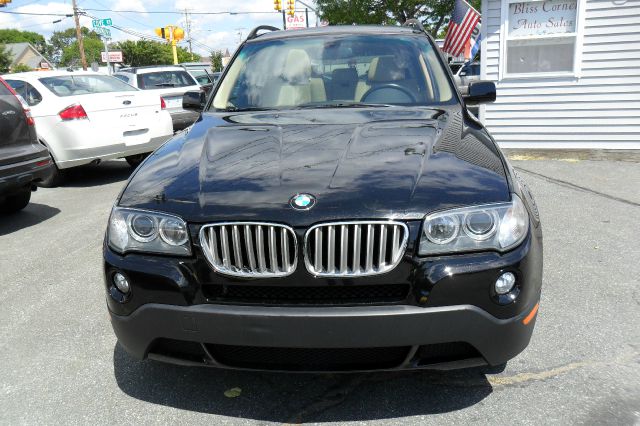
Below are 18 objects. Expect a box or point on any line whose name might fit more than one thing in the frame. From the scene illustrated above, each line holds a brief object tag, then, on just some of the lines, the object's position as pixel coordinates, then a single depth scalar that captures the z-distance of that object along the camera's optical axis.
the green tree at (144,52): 66.25
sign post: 21.88
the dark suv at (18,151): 5.73
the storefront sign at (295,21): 24.86
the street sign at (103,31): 21.91
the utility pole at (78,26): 44.03
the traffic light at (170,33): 42.66
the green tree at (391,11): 25.86
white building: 8.69
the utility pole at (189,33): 81.19
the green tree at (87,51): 111.69
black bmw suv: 2.16
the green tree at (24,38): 116.19
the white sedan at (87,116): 7.83
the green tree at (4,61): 60.75
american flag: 12.67
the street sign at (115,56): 29.42
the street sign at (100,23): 21.84
